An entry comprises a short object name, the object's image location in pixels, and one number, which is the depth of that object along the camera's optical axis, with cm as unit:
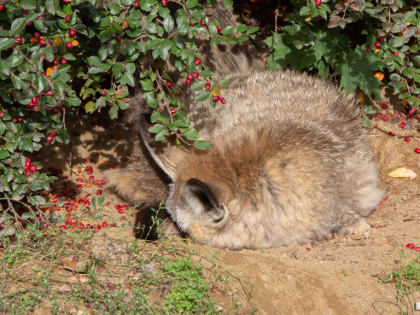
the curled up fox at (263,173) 908
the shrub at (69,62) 761
